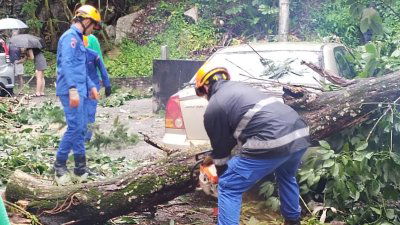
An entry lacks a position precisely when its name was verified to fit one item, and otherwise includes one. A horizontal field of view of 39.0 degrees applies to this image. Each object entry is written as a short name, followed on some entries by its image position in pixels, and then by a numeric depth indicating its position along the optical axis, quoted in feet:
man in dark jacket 12.72
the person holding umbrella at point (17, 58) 45.60
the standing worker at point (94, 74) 20.27
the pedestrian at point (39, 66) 45.47
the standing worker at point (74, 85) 17.95
